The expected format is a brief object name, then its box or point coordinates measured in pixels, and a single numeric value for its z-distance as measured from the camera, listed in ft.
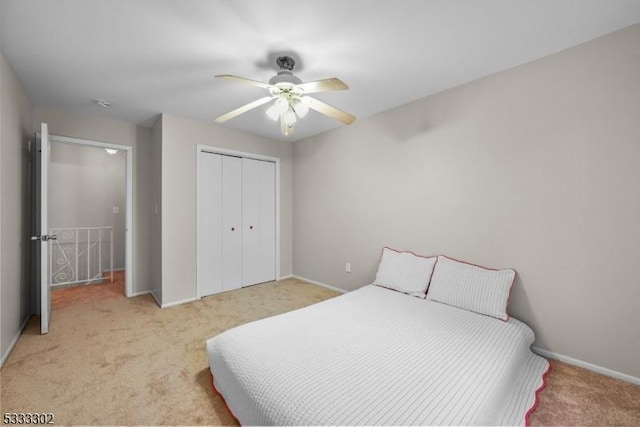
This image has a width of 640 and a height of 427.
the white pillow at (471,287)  6.95
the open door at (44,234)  7.87
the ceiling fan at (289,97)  6.06
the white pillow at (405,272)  8.50
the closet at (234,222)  11.64
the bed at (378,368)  3.71
